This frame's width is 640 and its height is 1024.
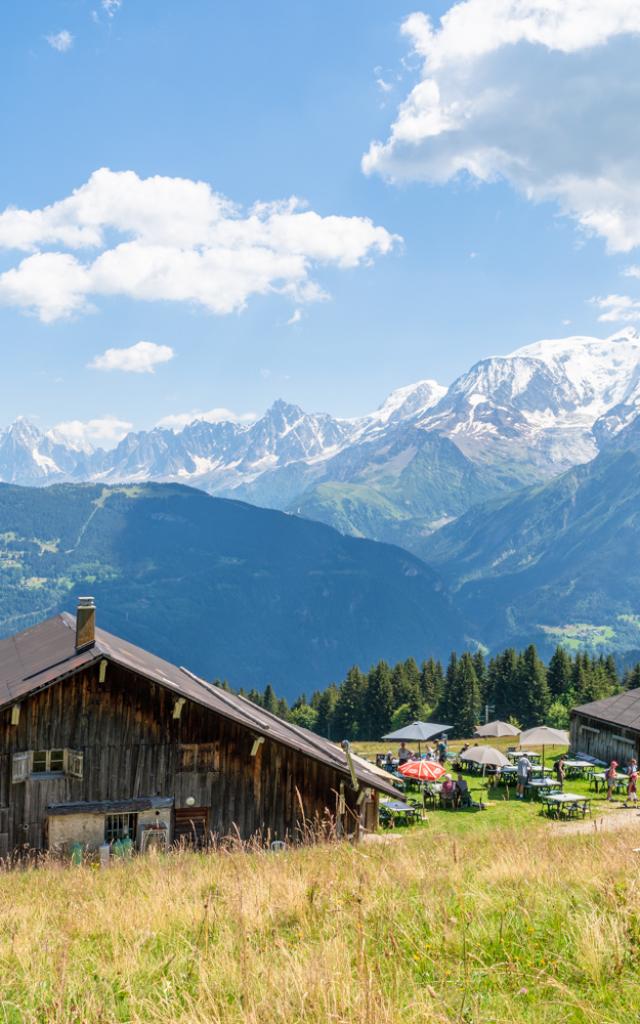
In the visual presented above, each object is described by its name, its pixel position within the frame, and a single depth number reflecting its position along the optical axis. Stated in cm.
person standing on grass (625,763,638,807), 3130
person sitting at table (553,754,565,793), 3309
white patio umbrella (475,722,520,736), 5390
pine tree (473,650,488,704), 11638
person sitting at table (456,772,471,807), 3109
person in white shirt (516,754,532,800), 3373
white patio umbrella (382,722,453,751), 4400
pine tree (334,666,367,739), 11431
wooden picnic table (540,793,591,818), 2820
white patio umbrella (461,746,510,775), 3488
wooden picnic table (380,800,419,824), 2866
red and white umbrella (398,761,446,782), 2898
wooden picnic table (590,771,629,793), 3559
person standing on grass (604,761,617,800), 3213
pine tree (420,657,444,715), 11975
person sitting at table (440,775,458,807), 3117
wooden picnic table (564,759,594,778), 3825
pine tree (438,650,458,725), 10856
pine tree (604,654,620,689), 11059
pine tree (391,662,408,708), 11581
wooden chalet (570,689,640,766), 4325
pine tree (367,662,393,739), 11219
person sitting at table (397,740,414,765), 4066
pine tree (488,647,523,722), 11206
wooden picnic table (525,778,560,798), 3241
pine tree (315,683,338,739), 11889
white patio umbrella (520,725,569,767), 3947
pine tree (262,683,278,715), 12258
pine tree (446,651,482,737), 10706
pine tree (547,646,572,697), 11250
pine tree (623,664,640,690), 10289
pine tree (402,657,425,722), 11291
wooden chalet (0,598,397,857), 2191
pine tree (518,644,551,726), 10988
